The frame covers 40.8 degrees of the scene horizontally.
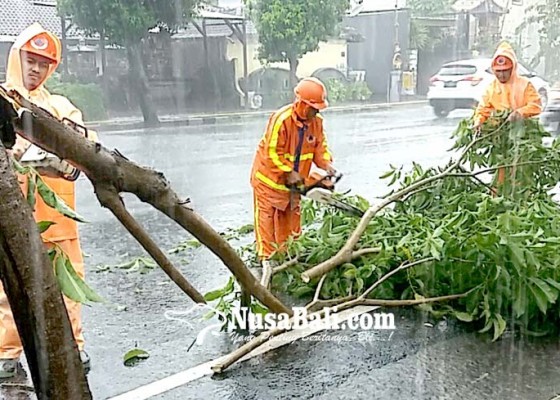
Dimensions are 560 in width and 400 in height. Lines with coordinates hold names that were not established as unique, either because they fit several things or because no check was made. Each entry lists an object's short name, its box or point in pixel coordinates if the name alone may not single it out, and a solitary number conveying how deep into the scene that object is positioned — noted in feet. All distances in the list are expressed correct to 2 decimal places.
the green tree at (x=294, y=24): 38.73
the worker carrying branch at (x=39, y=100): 10.07
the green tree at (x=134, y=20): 30.52
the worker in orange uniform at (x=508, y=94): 18.60
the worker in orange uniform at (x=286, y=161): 14.82
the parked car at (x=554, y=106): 29.30
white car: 40.89
